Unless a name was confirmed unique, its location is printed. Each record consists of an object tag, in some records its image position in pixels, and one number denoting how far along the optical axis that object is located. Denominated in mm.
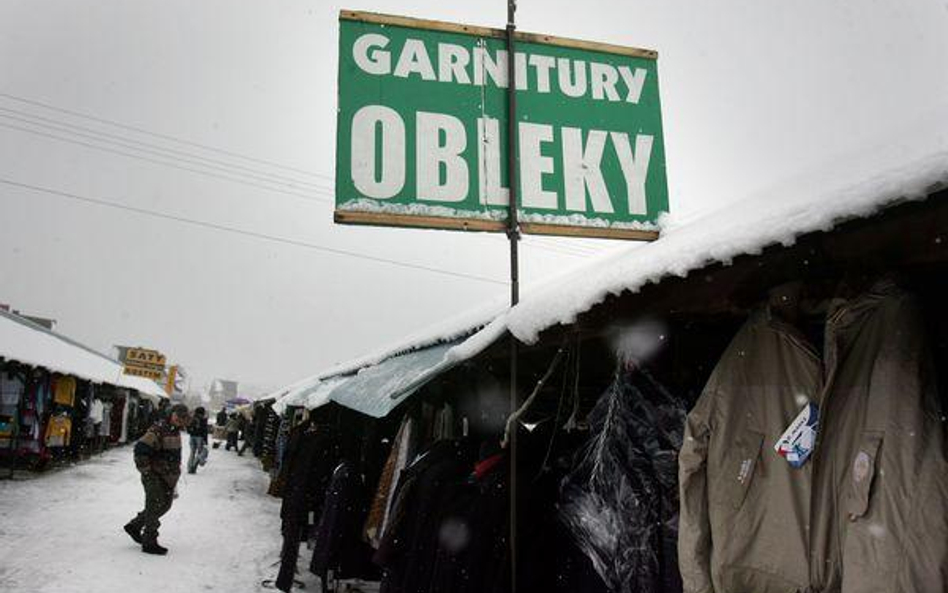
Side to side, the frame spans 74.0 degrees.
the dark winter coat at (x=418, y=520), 3619
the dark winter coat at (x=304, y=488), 6789
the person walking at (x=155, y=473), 8484
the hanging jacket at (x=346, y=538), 5945
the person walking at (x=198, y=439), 18719
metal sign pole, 3484
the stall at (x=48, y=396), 15648
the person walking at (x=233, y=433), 34428
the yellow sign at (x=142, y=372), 32016
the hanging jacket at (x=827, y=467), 1552
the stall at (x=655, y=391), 1610
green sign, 4098
